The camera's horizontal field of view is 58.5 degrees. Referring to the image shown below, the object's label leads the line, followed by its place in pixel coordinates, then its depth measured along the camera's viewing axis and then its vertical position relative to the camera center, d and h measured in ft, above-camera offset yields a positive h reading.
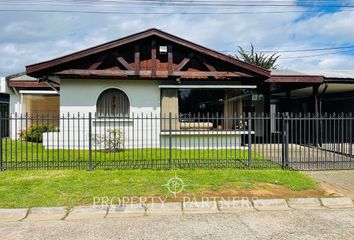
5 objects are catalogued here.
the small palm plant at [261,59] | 129.18 +25.16
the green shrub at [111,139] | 36.68 -2.18
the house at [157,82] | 39.24 +5.01
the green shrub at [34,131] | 47.05 -1.48
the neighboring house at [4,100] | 55.21 +4.18
